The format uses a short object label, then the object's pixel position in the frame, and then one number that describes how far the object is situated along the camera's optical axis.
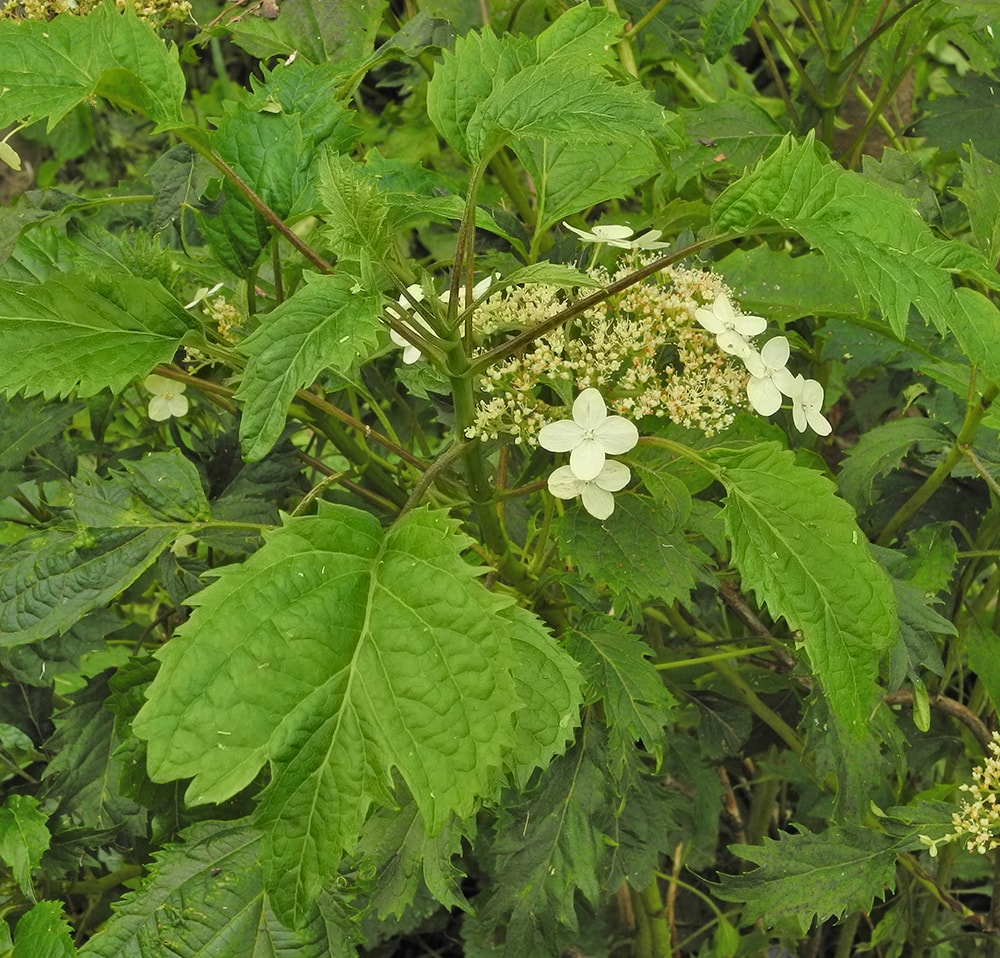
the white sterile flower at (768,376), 0.72
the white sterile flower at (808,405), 0.77
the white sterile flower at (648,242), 0.78
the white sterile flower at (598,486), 0.71
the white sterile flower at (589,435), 0.69
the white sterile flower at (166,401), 0.97
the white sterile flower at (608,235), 0.80
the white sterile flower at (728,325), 0.70
